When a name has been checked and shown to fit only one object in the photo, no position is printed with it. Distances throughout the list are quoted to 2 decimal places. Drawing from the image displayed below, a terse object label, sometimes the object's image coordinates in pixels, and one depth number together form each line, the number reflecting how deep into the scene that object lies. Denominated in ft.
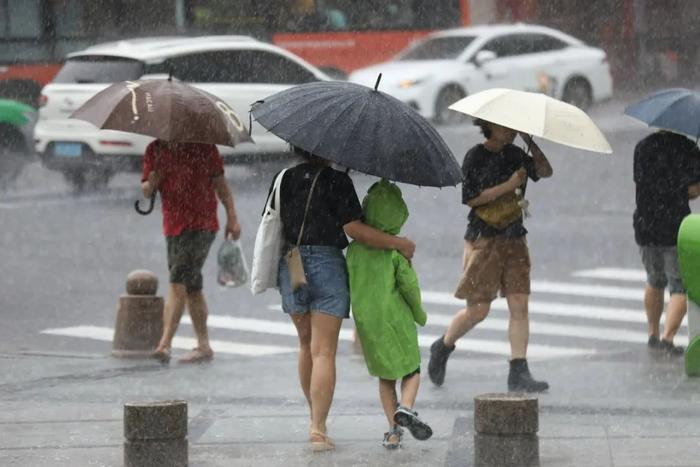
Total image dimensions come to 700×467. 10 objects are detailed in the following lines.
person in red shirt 73.20
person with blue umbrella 73.92
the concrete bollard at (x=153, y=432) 51.01
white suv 142.20
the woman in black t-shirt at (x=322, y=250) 54.44
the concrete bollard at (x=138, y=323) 78.95
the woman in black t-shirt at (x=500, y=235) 65.41
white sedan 177.06
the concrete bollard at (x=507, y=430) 50.62
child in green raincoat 55.01
